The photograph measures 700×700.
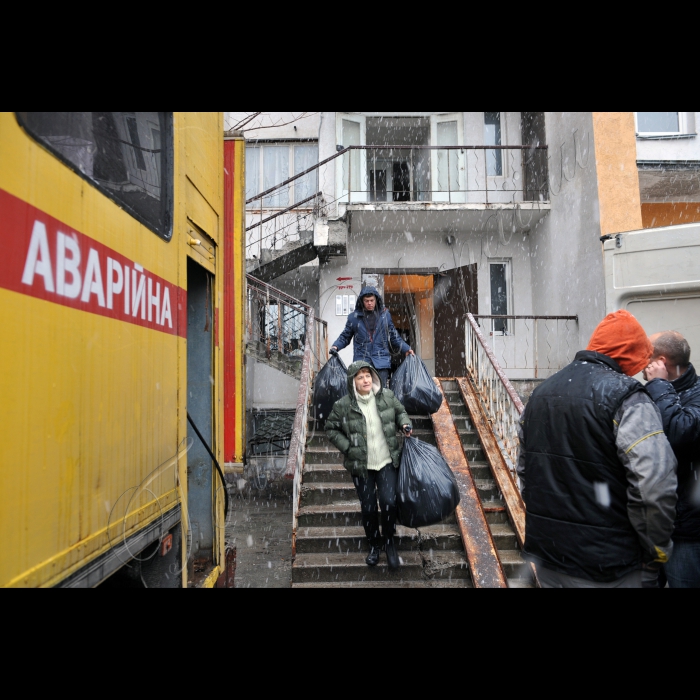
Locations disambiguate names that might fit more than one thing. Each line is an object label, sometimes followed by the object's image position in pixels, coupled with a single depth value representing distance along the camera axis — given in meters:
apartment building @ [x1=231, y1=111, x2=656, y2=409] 9.60
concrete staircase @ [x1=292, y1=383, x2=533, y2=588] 4.52
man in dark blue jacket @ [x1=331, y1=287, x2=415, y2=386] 6.04
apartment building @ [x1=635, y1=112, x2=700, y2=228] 8.57
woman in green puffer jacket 4.25
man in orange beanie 2.05
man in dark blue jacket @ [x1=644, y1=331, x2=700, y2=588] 2.50
